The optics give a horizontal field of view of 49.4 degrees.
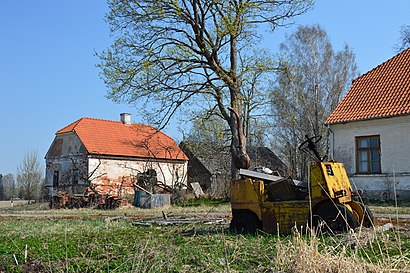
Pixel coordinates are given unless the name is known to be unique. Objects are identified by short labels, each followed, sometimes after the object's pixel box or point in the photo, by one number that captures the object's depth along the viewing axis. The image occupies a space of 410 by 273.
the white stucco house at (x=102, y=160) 32.22
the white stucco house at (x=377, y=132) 19.98
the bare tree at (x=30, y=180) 54.64
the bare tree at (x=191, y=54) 20.83
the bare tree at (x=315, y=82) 36.31
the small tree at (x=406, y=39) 31.58
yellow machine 7.58
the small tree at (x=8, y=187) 64.25
